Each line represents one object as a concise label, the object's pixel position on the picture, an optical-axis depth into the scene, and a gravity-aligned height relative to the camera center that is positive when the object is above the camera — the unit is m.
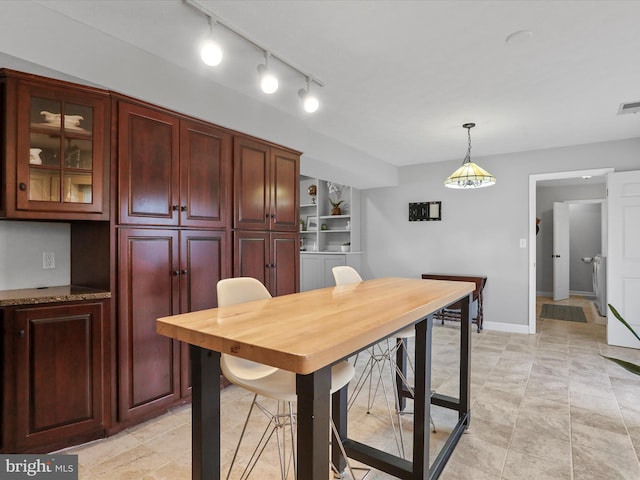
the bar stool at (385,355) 2.07 -0.72
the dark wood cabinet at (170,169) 2.23 +0.50
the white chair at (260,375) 1.34 -0.56
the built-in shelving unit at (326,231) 6.06 +0.16
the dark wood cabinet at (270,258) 2.95 -0.17
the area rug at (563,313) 5.51 -1.21
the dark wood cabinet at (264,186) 2.95 +0.49
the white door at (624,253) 3.94 -0.14
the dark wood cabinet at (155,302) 2.21 -0.43
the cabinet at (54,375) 1.85 -0.76
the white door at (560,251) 7.01 -0.21
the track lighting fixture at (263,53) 1.84 +1.14
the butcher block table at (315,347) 0.92 -0.30
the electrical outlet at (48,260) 2.29 -0.14
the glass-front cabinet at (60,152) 1.88 +0.50
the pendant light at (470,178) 3.32 +0.60
